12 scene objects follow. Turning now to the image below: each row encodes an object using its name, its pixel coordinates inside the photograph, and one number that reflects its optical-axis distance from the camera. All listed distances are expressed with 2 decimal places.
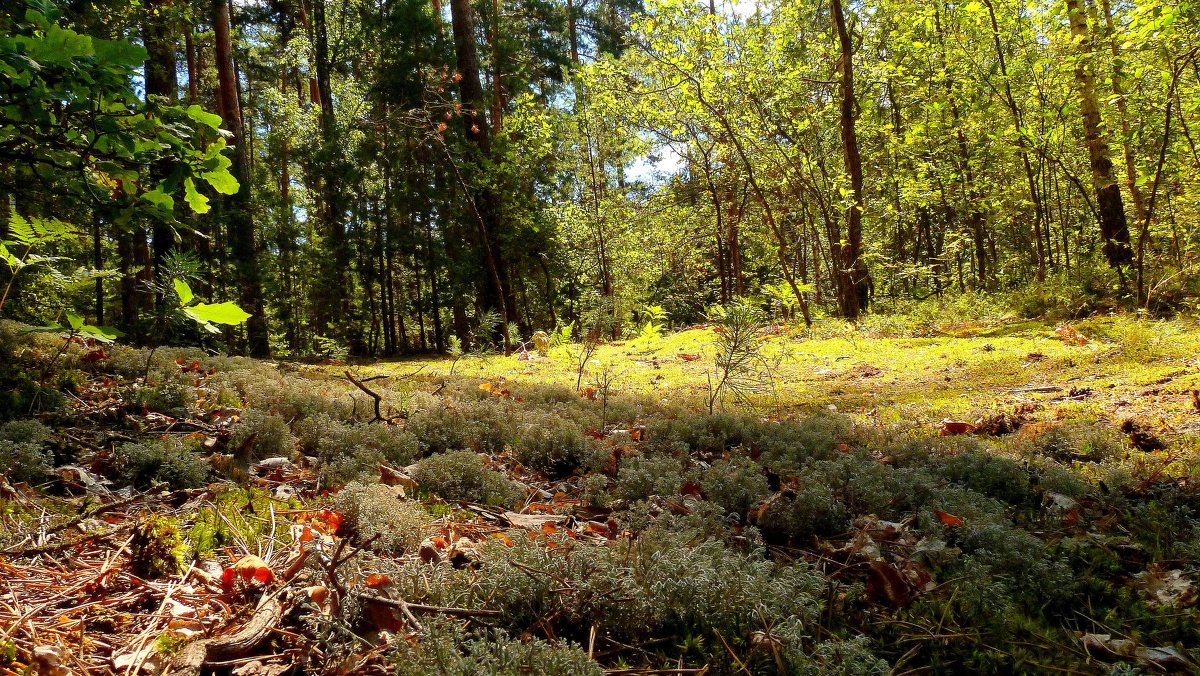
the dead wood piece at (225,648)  1.36
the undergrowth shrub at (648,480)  2.93
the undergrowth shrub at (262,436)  3.22
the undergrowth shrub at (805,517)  2.55
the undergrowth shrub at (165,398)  3.56
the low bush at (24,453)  2.43
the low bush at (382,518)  2.08
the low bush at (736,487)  2.78
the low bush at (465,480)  3.00
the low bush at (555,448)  3.72
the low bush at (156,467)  2.64
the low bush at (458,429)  3.80
